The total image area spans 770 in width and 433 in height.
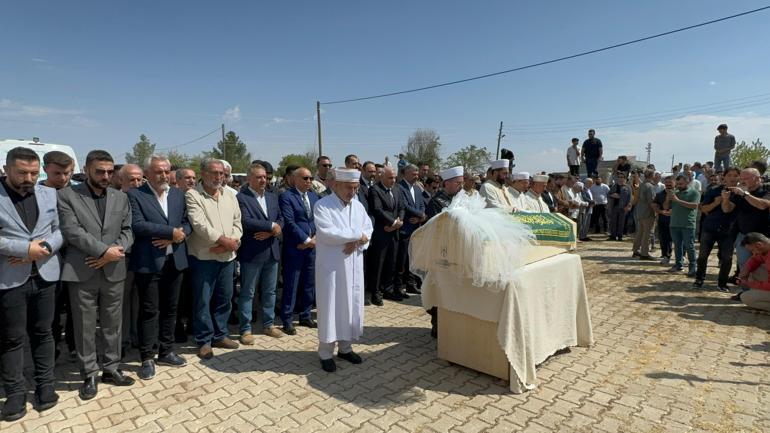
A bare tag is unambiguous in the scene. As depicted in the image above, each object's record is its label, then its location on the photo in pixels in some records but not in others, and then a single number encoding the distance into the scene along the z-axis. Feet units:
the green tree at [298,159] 168.86
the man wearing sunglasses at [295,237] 16.51
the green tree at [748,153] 120.52
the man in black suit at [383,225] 20.24
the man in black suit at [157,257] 12.79
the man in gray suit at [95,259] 11.34
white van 32.14
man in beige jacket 13.80
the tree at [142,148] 170.81
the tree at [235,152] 180.55
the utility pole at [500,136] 140.26
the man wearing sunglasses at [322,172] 22.89
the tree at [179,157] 161.27
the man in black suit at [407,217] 22.24
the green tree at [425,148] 162.32
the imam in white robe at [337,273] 13.21
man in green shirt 26.81
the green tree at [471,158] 162.30
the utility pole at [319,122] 85.87
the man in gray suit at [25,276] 10.29
